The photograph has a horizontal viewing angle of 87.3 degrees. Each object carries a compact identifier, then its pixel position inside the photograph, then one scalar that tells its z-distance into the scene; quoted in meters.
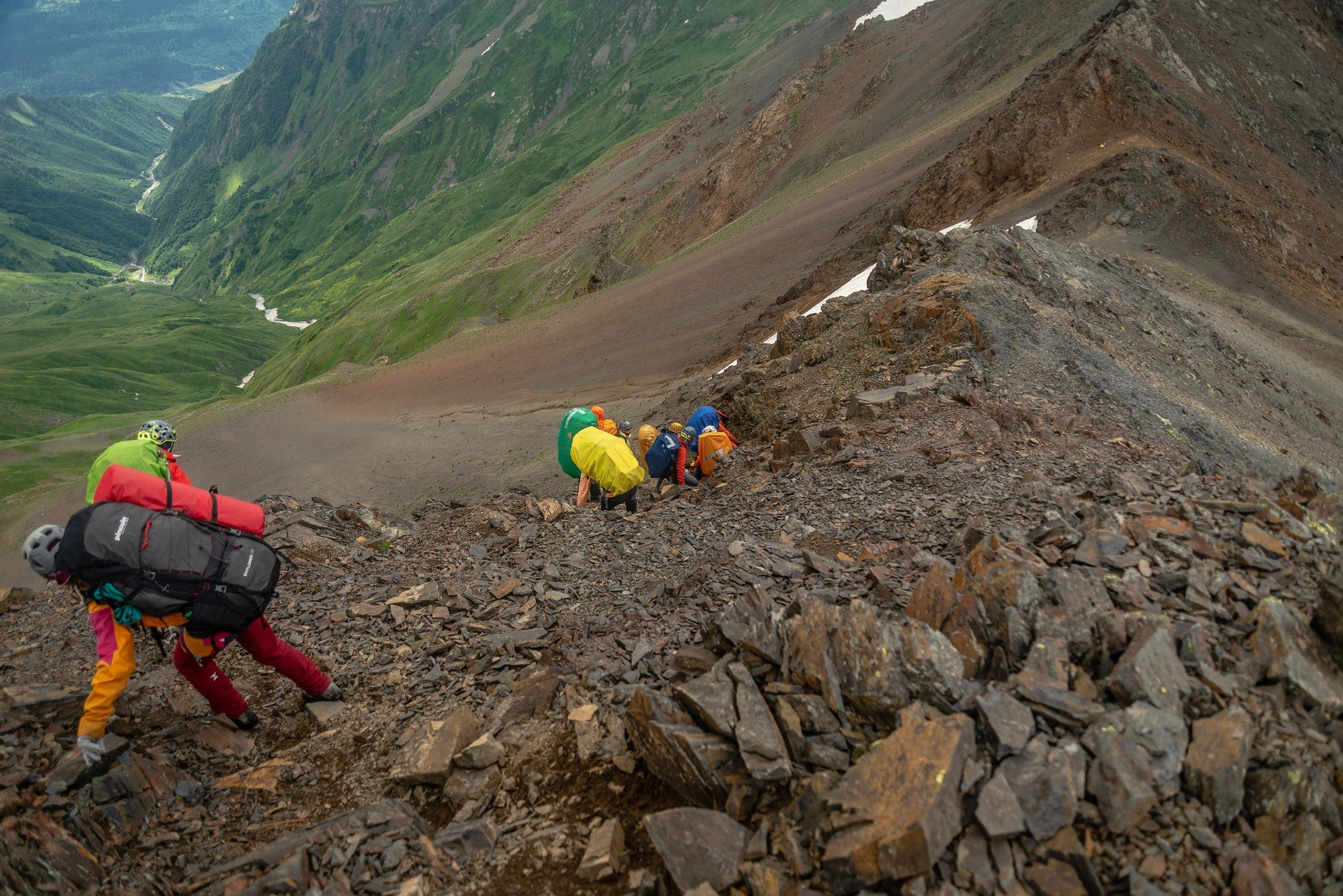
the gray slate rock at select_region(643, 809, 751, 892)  3.89
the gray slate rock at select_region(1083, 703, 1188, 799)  3.65
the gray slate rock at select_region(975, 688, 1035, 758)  3.83
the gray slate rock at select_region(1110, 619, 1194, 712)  4.03
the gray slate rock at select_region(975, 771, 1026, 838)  3.50
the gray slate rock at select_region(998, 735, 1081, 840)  3.54
